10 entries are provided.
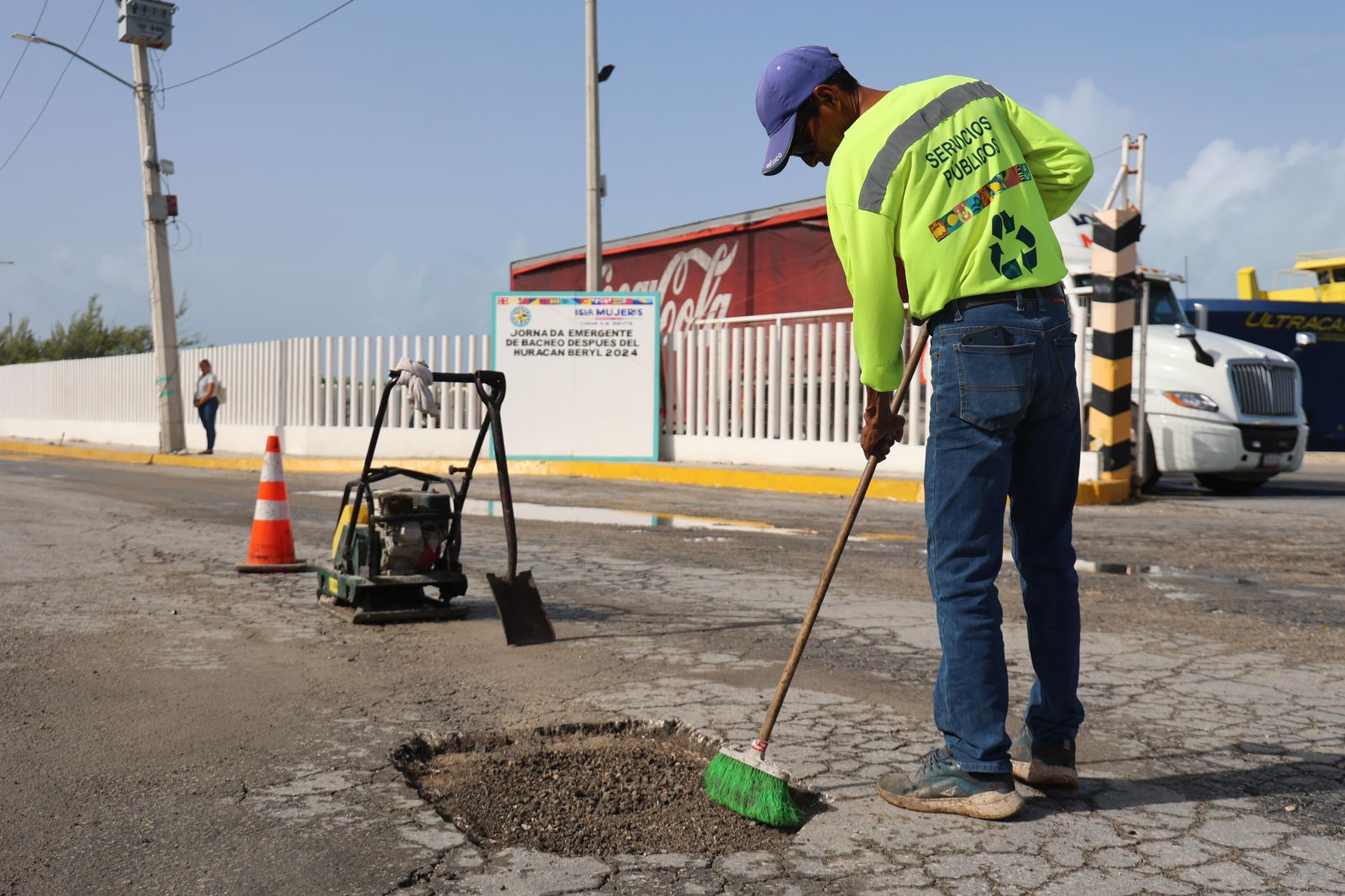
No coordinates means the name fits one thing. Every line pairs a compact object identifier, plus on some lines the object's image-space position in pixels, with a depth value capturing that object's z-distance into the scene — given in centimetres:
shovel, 512
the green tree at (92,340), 4775
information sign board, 1652
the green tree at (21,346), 4872
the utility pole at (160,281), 2125
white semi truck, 1212
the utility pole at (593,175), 1784
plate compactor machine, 550
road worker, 295
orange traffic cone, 730
